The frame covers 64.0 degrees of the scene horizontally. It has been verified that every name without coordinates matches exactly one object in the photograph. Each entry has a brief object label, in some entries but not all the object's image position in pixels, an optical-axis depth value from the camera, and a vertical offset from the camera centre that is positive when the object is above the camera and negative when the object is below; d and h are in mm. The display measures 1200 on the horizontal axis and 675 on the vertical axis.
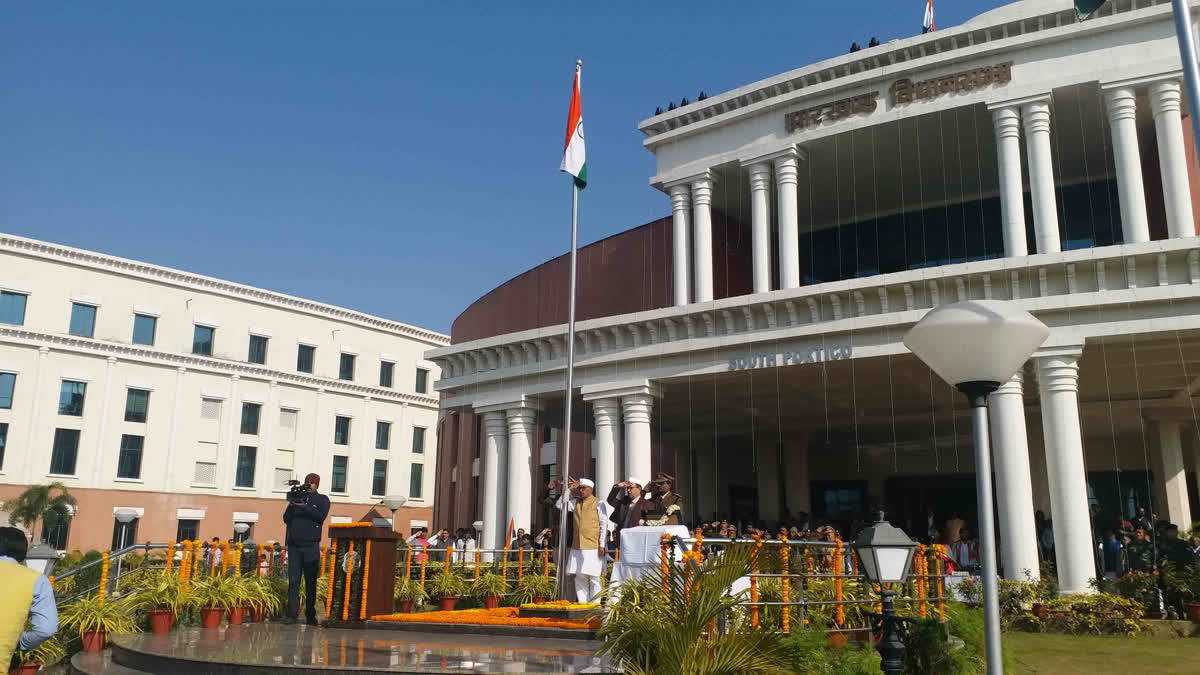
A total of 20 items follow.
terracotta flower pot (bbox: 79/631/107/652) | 12422 -1393
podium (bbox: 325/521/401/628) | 14516 -554
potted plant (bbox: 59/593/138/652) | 12445 -1127
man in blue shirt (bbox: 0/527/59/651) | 5262 -439
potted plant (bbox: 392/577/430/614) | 17297 -1006
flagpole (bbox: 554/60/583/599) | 15123 +1042
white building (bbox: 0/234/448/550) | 48375 +7398
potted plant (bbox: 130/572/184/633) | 13758 -971
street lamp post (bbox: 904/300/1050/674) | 6805 +1401
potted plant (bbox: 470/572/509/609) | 18359 -956
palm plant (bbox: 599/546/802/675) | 7855 -777
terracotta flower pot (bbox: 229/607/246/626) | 14883 -1238
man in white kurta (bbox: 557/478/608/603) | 14125 -70
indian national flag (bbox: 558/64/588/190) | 19578 +7882
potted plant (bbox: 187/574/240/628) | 14469 -959
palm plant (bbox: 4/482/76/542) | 44844 +1179
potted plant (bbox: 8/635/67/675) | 10836 -1481
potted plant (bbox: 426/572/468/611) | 18172 -973
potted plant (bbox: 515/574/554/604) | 17781 -939
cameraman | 14000 -84
